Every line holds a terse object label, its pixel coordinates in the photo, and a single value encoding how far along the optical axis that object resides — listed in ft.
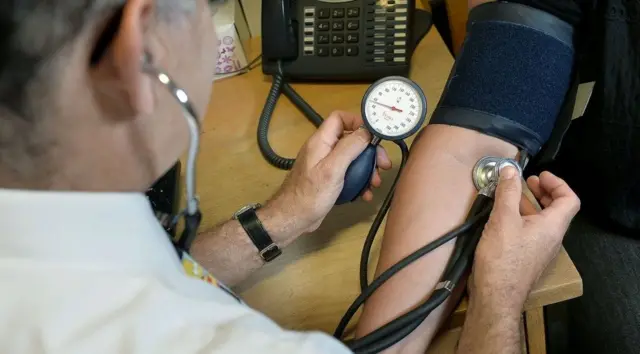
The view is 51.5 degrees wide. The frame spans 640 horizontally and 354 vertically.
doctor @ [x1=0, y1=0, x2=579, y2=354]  1.56
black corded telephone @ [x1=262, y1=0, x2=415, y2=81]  3.56
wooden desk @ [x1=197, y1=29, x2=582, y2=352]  2.85
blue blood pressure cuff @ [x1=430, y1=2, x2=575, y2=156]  2.99
